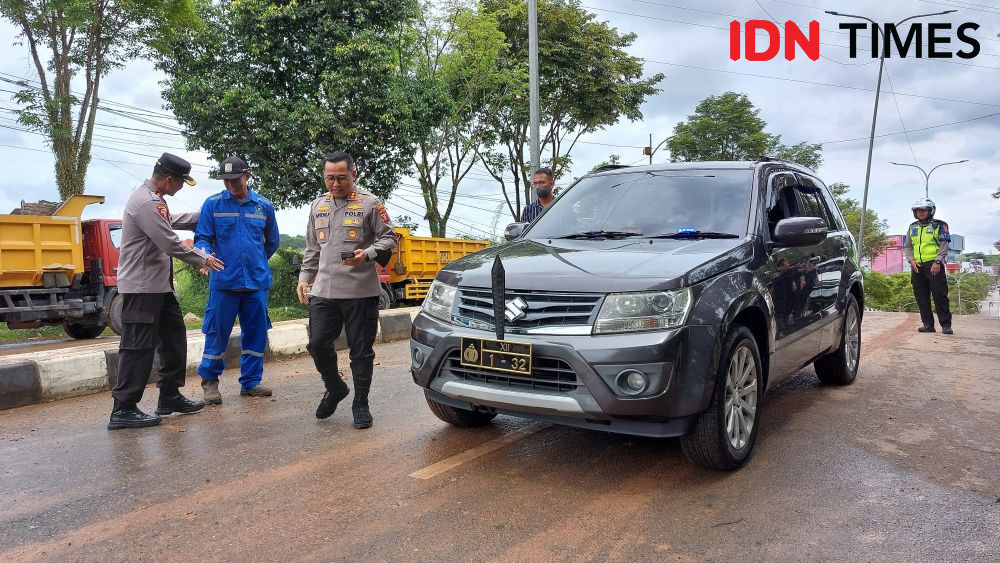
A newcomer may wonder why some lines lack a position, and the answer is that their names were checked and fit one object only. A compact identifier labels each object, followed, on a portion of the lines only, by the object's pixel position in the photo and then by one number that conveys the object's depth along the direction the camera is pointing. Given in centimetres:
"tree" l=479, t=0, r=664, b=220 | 2319
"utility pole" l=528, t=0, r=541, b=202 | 1459
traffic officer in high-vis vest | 971
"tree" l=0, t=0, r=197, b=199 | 1455
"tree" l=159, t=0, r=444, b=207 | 1669
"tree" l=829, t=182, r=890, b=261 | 5692
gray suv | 315
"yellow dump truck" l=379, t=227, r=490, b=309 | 1719
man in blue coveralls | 525
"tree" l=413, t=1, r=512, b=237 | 2180
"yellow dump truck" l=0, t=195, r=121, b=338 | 976
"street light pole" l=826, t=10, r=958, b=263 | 2695
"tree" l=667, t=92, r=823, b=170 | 3528
